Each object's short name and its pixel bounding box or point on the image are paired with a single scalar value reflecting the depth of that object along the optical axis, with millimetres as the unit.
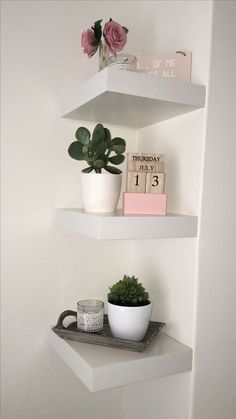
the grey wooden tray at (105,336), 851
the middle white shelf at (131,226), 762
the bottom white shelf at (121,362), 772
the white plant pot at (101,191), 840
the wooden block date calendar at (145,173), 870
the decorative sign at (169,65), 904
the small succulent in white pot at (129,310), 848
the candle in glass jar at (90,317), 914
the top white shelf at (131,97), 767
